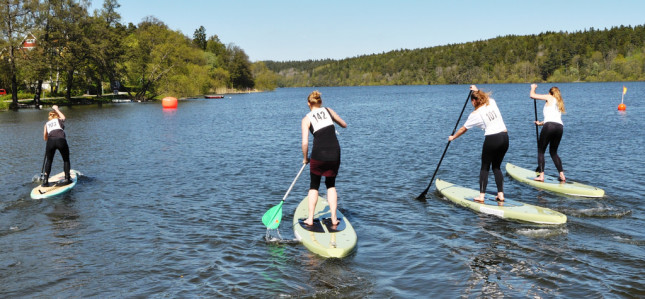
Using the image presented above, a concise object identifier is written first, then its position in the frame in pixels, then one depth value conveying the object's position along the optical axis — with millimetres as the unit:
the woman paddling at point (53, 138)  13273
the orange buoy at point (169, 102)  61656
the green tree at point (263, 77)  180625
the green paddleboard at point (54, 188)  12711
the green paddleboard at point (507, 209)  9430
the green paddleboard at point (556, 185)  11602
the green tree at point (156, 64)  80625
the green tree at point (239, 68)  146750
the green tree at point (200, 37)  160000
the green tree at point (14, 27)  56719
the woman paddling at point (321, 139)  8141
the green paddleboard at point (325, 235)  7988
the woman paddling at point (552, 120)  11930
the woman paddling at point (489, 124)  9742
